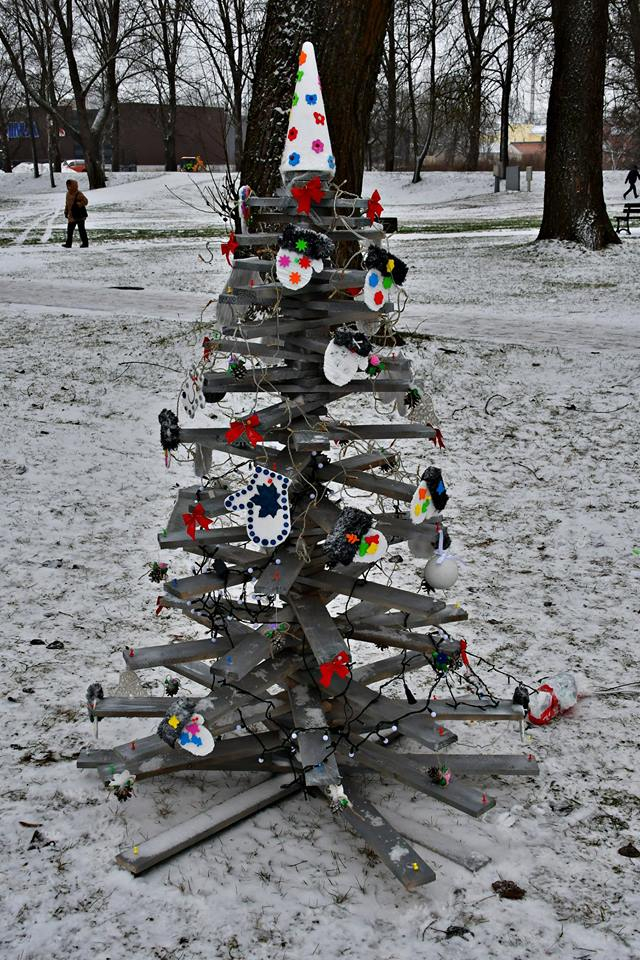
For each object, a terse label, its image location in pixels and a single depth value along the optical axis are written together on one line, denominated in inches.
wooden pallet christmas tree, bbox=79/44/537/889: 117.0
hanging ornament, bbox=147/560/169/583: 132.6
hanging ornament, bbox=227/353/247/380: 122.7
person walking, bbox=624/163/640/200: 1310.3
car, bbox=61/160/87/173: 1927.2
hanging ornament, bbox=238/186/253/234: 122.3
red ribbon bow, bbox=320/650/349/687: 116.4
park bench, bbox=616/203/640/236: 817.4
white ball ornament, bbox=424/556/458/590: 125.0
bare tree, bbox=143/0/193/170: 1628.9
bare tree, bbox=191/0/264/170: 1180.4
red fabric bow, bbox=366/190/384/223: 121.1
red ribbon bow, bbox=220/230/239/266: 122.1
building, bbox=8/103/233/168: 2458.2
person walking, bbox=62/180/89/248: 783.3
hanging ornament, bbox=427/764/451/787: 126.6
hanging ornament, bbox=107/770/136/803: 127.3
